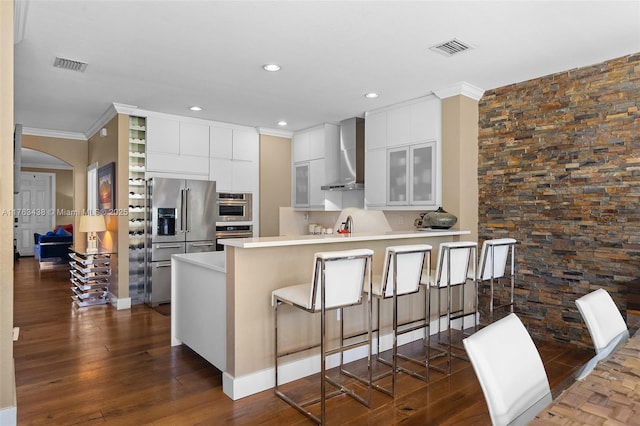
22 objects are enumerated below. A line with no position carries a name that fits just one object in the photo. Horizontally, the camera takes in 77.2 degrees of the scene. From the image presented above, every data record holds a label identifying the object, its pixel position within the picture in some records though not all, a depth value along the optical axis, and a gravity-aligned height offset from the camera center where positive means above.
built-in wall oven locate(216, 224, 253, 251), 6.09 -0.29
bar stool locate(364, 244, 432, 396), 2.80 -0.45
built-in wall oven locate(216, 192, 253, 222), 6.16 +0.11
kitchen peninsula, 2.77 -0.73
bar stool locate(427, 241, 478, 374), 3.13 -0.43
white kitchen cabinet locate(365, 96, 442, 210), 4.51 +0.68
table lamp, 5.48 -0.15
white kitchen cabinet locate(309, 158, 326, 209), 6.19 +0.49
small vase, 4.01 -0.07
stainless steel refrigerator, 5.39 -0.16
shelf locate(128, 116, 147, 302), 5.38 +0.23
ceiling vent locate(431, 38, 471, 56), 3.20 +1.35
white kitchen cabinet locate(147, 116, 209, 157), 5.50 +1.09
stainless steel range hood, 5.59 +0.82
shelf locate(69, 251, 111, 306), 5.33 -0.88
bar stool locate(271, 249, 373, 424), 2.38 -0.50
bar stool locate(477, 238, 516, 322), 3.43 -0.40
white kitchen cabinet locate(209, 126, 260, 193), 6.11 +0.85
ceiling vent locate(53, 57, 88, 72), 3.62 +1.38
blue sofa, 9.05 -0.75
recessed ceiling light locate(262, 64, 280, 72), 3.71 +1.37
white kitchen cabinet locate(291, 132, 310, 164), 6.54 +1.10
